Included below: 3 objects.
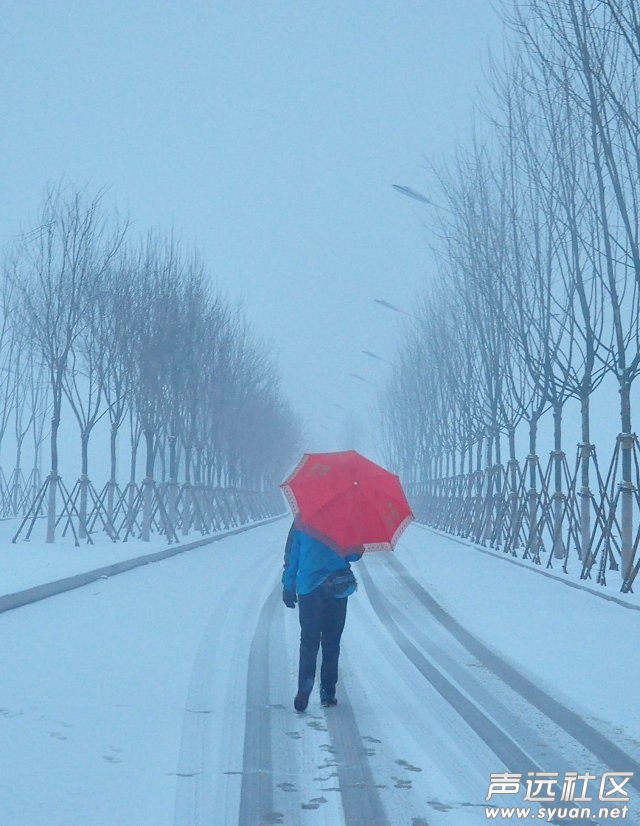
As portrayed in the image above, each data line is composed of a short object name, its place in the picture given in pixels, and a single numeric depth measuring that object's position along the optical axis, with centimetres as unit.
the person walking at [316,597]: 755
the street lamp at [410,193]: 2353
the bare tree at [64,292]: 2419
